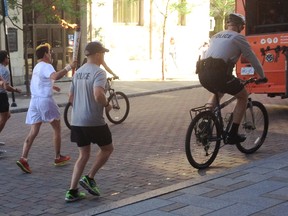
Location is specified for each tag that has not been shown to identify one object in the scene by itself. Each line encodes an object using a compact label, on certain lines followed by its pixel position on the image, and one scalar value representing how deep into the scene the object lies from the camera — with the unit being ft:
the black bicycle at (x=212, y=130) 21.83
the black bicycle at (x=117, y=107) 35.63
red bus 35.73
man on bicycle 22.11
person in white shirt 23.25
